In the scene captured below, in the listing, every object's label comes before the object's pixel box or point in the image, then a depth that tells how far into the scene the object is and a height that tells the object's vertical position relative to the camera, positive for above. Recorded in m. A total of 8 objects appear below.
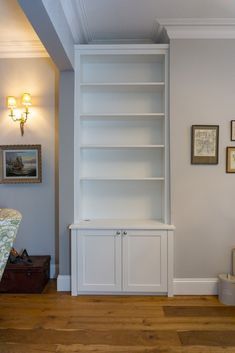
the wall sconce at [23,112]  2.99 +0.75
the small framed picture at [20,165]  3.14 +0.09
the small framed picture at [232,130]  2.76 +0.46
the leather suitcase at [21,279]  2.81 -1.16
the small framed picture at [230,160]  2.77 +0.14
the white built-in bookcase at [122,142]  3.04 +0.37
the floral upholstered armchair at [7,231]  1.88 -0.43
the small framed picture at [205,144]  2.76 +0.31
